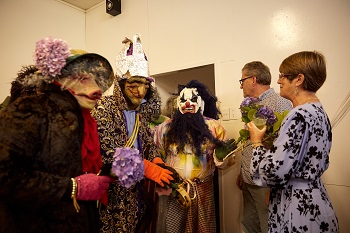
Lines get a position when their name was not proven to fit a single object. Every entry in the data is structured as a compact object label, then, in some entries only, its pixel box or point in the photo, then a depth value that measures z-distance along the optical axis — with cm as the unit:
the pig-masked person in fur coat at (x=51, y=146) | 84
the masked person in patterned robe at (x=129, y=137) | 131
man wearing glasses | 191
